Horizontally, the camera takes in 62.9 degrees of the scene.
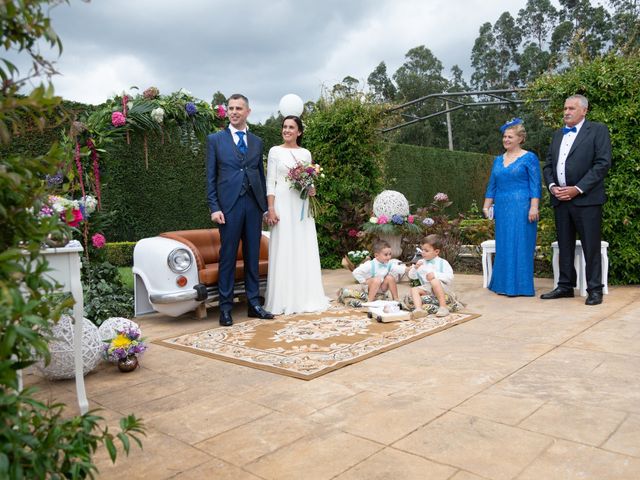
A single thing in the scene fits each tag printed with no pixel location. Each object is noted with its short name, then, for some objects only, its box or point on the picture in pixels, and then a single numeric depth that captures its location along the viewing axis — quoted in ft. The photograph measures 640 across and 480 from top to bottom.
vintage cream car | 13.74
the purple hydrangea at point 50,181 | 10.65
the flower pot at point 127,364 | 9.89
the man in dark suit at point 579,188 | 15.37
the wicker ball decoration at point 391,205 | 22.16
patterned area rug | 10.10
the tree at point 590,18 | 100.89
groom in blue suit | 14.03
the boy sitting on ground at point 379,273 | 15.84
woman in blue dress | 16.84
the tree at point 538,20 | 123.24
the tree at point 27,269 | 3.13
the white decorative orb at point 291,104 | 23.08
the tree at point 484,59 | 127.24
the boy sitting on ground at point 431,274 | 14.66
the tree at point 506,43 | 126.62
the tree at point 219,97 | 113.19
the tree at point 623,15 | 92.02
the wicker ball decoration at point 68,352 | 8.98
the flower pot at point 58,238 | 3.72
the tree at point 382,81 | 126.41
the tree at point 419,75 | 122.72
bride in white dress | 15.30
